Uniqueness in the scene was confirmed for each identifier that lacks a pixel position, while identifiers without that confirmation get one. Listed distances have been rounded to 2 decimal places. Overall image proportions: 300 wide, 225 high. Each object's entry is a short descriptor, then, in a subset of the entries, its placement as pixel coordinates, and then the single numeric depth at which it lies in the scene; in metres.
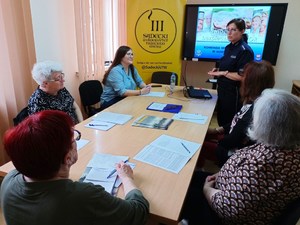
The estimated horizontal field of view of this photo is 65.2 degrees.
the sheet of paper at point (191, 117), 2.04
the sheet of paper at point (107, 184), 1.08
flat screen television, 3.51
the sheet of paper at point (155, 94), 2.85
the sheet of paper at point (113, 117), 1.95
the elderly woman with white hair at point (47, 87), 1.93
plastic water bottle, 3.00
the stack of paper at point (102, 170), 1.13
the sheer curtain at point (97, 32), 3.11
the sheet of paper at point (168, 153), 1.31
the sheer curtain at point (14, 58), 2.05
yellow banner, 3.80
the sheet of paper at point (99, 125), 1.81
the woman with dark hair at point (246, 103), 1.58
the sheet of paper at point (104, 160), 1.27
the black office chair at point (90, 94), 2.86
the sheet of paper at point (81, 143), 1.49
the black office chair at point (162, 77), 4.02
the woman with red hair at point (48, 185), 0.71
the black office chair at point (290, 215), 0.88
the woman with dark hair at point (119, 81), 2.79
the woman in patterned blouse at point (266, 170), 0.98
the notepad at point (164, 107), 2.28
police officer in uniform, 2.61
